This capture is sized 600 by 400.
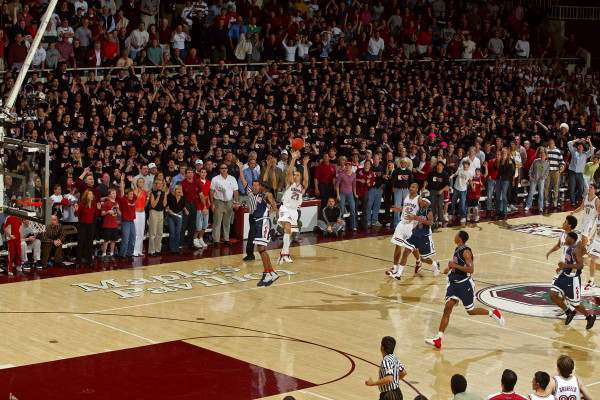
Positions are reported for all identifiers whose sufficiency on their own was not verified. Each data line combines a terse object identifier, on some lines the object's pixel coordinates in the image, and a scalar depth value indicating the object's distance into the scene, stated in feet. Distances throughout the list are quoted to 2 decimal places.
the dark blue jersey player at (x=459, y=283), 54.24
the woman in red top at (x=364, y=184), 85.81
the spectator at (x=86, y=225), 69.15
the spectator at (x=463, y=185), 90.12
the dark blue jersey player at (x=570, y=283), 58.13
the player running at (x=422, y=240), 68.28
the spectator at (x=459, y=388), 34.91
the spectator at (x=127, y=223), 71.87
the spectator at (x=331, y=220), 84.17
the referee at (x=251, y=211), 67.97
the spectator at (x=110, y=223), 71.15
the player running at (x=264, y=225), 64.34
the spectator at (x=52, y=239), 69.21
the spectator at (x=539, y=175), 96.63
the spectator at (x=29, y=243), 68.23
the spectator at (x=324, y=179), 85.35
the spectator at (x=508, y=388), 35.50
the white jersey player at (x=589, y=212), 75.15
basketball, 66.31
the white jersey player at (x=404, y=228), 68.80
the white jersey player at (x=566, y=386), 37.83
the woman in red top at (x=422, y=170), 88.99
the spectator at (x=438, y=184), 86.79
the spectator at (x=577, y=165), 99.81
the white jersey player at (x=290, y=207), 70.44
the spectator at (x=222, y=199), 78.38
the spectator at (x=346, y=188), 84.74
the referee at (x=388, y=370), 40.06
